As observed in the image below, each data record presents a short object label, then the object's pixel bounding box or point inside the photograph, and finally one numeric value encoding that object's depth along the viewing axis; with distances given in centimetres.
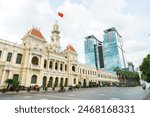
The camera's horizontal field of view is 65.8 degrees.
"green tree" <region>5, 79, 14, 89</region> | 2125
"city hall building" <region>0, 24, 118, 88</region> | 2372
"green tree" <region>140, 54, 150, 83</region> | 2073
